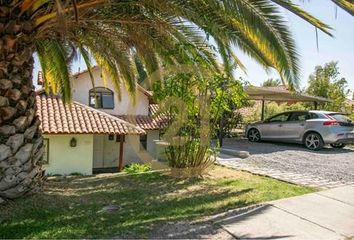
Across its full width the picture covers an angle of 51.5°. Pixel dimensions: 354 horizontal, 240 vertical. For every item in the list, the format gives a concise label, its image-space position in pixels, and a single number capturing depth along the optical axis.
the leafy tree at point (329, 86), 24.31
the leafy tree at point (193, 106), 8.86
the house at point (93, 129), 17.48
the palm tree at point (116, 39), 6.02
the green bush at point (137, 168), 14.63
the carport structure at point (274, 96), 19.22
